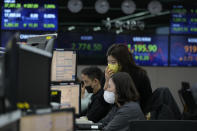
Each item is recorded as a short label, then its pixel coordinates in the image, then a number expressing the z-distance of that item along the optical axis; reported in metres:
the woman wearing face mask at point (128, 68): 4.41
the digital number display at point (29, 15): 10.00
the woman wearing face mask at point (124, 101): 3.96
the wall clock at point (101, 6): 10.92
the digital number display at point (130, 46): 10.46
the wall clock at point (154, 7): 10.99
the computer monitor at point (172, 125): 3.55
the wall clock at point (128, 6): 10.96
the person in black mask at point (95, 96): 5.18
